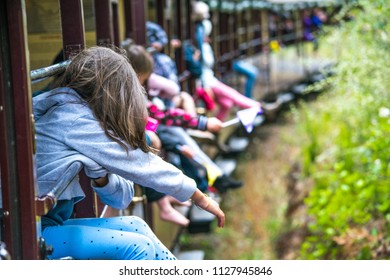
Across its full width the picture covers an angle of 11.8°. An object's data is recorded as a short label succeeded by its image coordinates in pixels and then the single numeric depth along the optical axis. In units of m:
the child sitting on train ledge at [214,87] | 15.35
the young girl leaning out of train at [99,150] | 5.92
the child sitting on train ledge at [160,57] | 11.88
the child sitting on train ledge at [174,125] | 9.22
